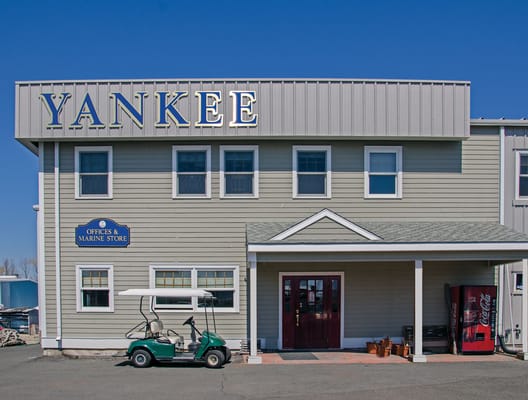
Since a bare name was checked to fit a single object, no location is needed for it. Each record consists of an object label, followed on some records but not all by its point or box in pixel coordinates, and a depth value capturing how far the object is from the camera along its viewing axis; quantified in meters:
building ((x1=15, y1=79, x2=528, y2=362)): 14.68
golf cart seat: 12.81
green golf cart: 12.71
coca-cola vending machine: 14.19
